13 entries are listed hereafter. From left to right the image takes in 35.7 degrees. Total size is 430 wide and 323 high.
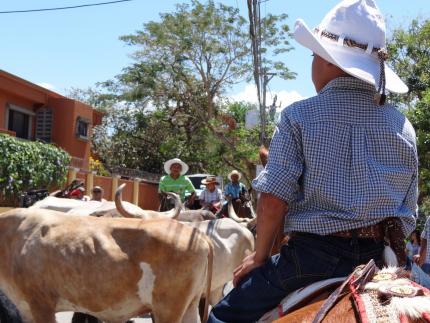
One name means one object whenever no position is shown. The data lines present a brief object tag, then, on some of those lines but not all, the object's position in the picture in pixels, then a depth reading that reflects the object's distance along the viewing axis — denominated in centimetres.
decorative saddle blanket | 199
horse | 200
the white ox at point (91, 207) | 734
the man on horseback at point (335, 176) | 260
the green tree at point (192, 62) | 3148
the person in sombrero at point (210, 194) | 1233
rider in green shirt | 1123
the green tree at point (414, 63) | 1750
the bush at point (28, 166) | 1636
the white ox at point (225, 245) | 788
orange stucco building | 2313
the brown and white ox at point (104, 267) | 597
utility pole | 1486
